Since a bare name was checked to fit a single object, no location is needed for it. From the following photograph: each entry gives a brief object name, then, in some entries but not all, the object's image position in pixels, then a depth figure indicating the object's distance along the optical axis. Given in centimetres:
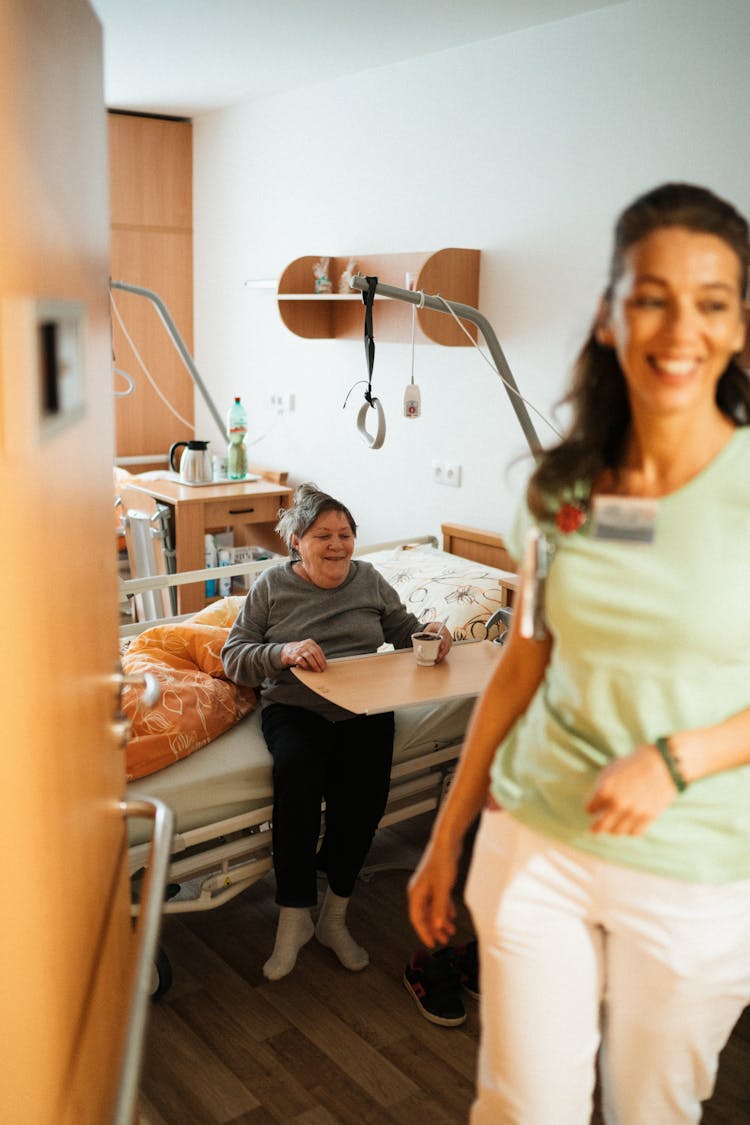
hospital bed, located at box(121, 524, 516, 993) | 230
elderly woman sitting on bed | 237
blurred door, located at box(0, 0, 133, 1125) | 83
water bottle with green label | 482
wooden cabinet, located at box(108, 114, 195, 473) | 551
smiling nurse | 103
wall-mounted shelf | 376
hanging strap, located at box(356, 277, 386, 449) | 244
